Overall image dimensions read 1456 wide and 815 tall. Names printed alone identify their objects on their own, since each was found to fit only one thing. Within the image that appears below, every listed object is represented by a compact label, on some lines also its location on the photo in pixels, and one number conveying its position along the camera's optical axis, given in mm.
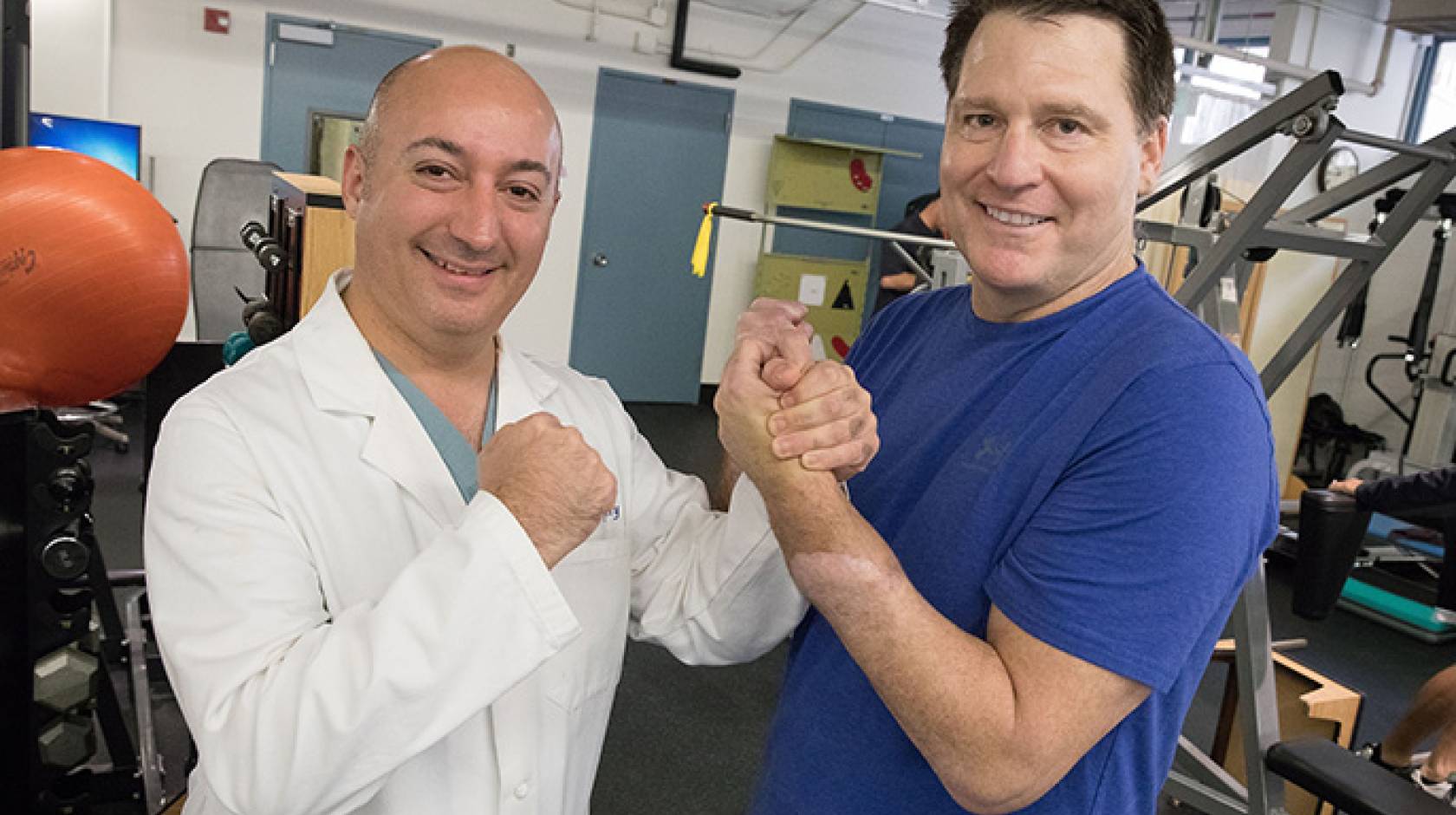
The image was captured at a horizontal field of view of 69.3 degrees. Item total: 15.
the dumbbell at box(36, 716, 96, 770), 2141
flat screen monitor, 4902
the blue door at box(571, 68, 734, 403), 6984
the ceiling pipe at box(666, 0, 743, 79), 6867
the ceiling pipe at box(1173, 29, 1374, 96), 6227
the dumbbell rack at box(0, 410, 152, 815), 2070
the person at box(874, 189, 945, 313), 5379
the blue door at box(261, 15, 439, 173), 5945
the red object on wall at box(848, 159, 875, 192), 7438
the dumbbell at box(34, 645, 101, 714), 2117
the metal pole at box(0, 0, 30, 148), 2344
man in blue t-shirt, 932
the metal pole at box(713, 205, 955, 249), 3053
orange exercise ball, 1972
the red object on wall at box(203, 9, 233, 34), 5738
